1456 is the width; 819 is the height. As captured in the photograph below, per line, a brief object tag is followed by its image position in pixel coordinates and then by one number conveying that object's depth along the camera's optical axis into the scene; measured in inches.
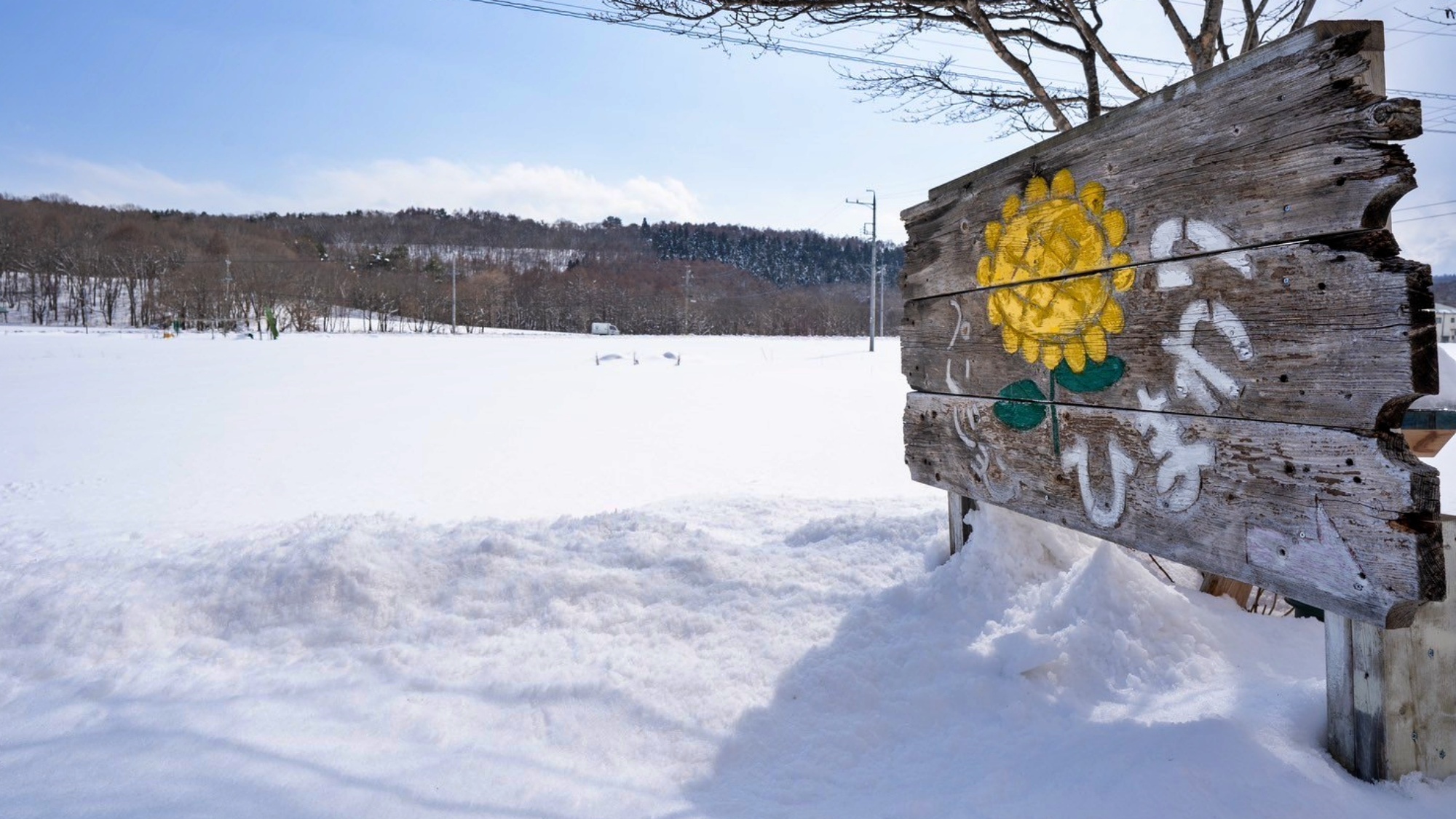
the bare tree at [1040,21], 190.5
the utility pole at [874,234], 1462.8
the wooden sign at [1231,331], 62.8
